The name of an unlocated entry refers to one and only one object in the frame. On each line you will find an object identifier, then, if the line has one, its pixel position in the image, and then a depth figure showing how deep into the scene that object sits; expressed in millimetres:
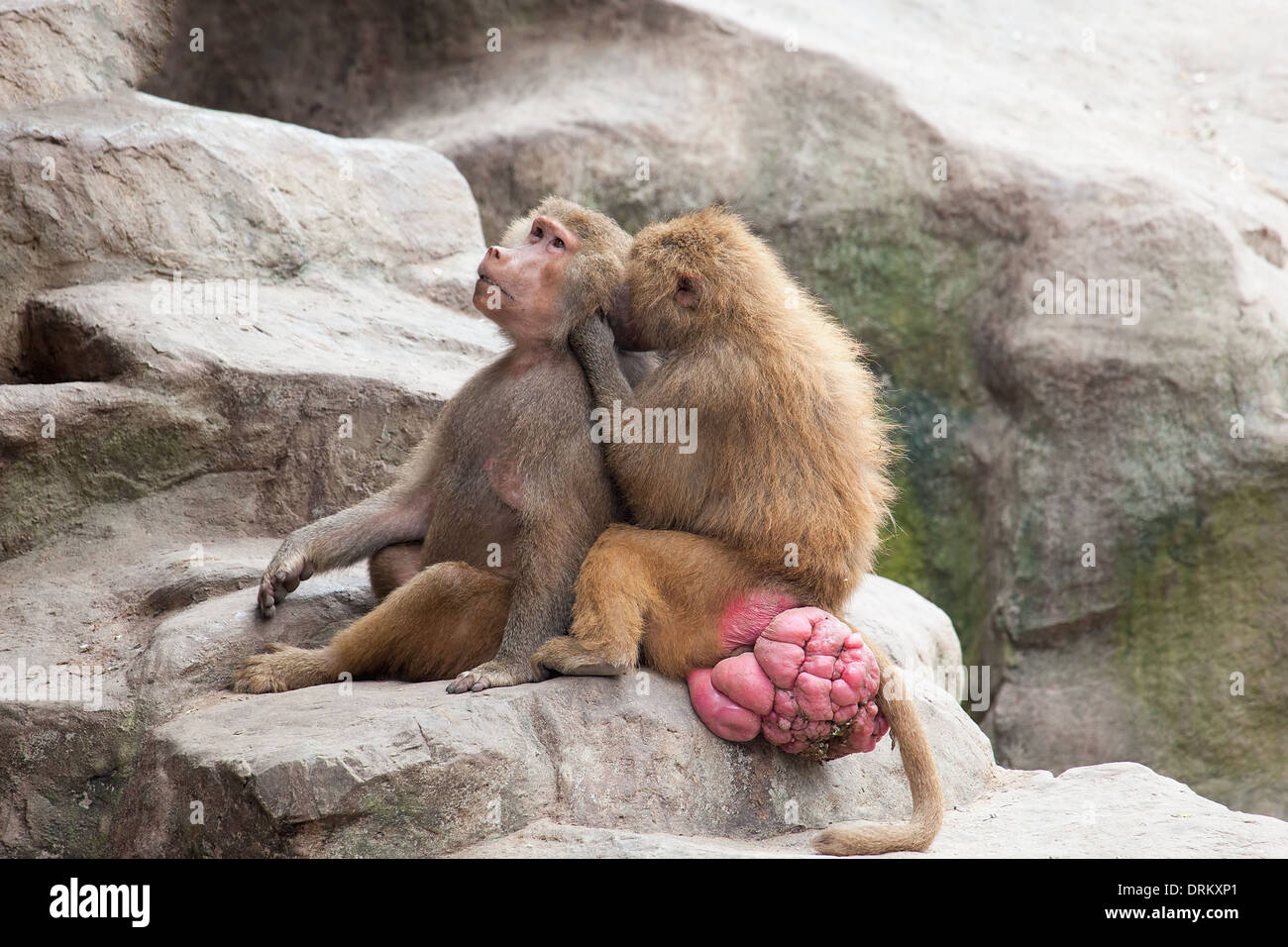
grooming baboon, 9094
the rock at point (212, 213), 12672
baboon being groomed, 9289
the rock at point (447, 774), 8039
